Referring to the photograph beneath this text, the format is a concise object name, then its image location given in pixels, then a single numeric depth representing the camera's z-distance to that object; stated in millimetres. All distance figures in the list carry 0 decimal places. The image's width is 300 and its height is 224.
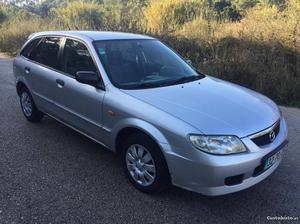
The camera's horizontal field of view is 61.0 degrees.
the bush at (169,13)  10134
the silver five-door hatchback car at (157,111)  2280
